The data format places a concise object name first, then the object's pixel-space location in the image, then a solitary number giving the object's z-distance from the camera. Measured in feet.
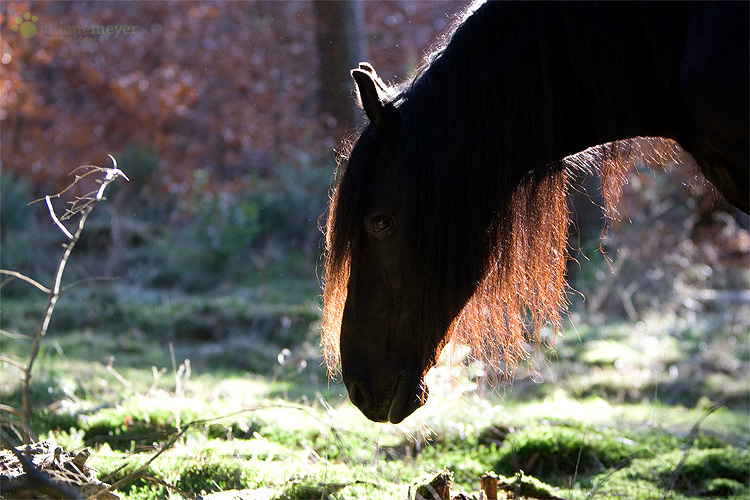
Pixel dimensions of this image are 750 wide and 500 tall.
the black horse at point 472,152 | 14.82
